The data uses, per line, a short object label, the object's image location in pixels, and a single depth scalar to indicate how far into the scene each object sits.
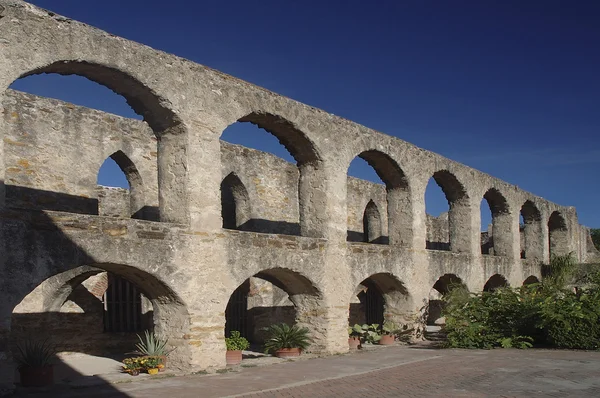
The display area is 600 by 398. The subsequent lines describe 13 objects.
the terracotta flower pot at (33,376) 9.03
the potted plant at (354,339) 13.83
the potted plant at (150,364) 10.12
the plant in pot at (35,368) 9.03
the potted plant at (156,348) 10.34
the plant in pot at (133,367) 10.08
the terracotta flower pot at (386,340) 14.95
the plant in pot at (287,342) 12.56
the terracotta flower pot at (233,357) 11.45
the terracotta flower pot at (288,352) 12.52
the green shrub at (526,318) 12.89
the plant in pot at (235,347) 11.47
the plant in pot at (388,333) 14.96
